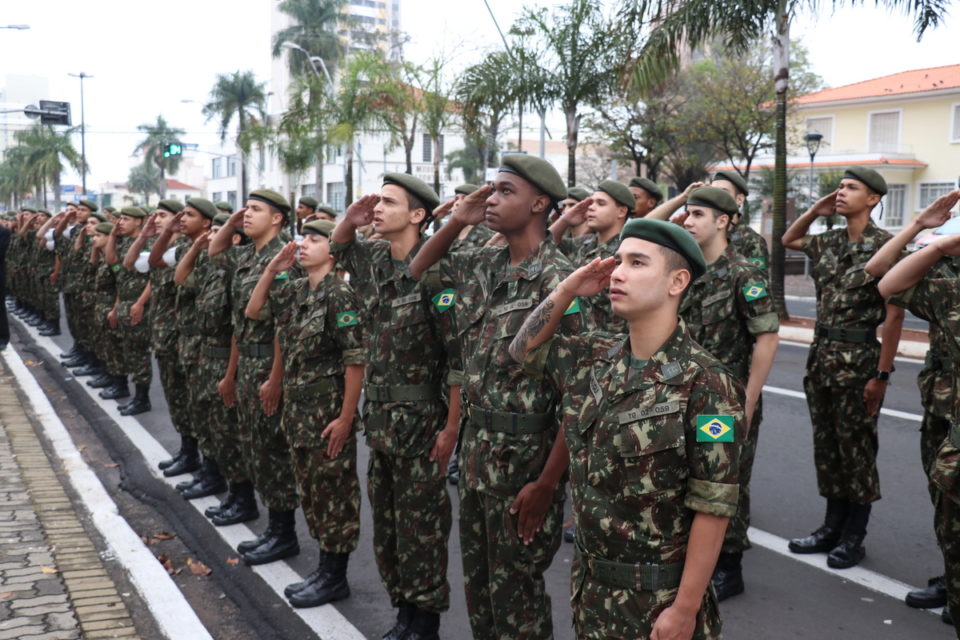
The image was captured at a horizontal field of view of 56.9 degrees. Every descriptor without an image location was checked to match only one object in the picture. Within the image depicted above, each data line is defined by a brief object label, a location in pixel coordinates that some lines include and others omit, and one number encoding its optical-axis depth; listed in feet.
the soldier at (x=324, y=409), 14.92
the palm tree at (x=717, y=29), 44.55
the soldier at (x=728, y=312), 14.96
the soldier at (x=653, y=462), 8.07
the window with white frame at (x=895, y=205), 143.13
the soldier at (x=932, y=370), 13.24
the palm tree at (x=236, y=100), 203.41
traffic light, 99.98
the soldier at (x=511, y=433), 10.80
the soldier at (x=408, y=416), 13.19
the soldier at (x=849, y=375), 16.39
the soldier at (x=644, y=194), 21.27
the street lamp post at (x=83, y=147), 212.60
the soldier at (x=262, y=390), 16.80
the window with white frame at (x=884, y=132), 144.15
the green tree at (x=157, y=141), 287.07
